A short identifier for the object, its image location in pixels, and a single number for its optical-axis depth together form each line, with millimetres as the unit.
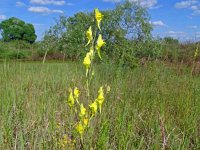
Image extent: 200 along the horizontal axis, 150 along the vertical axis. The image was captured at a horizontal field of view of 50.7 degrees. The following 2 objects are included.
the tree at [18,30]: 20725
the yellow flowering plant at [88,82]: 1115
